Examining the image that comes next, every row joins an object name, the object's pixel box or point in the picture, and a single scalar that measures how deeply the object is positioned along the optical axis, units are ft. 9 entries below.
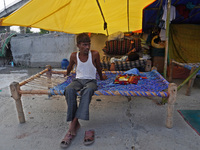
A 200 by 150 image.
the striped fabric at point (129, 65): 12.38
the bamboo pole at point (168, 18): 9.13
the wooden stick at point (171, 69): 14.38
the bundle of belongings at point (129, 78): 8.85
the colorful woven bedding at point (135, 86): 6.85
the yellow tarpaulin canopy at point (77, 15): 9.14
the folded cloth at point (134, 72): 10.37
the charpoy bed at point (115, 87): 6.73
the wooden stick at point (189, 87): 11.08
